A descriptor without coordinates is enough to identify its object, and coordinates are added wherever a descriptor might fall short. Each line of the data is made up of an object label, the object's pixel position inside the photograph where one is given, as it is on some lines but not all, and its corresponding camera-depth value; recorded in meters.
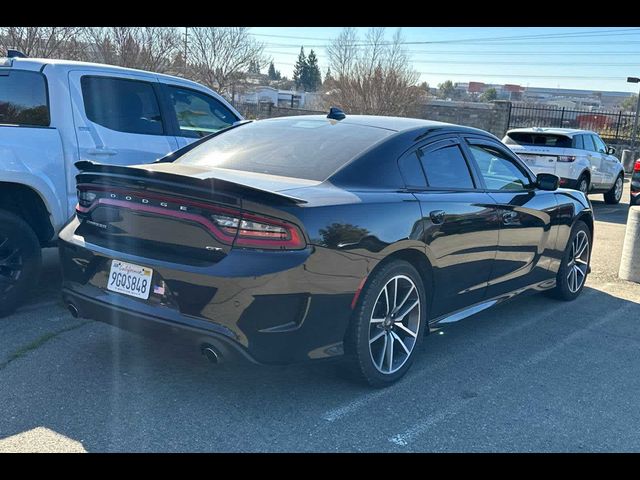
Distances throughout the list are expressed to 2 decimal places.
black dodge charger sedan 3.13
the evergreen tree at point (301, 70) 94.06
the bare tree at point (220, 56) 38.09
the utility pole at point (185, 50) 31.29
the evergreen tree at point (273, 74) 116.25
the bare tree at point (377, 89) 31.09
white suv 12.59
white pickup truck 4.68
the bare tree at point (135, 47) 22.98
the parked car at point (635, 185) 10.27
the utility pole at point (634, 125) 22.75
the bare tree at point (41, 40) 16.16
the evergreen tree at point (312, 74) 91.75
